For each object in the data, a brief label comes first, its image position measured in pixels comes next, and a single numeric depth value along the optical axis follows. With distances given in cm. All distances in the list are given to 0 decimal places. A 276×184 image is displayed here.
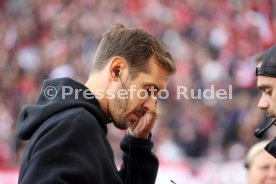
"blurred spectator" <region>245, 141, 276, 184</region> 779
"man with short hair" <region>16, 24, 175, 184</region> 482
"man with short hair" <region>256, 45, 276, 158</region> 600
